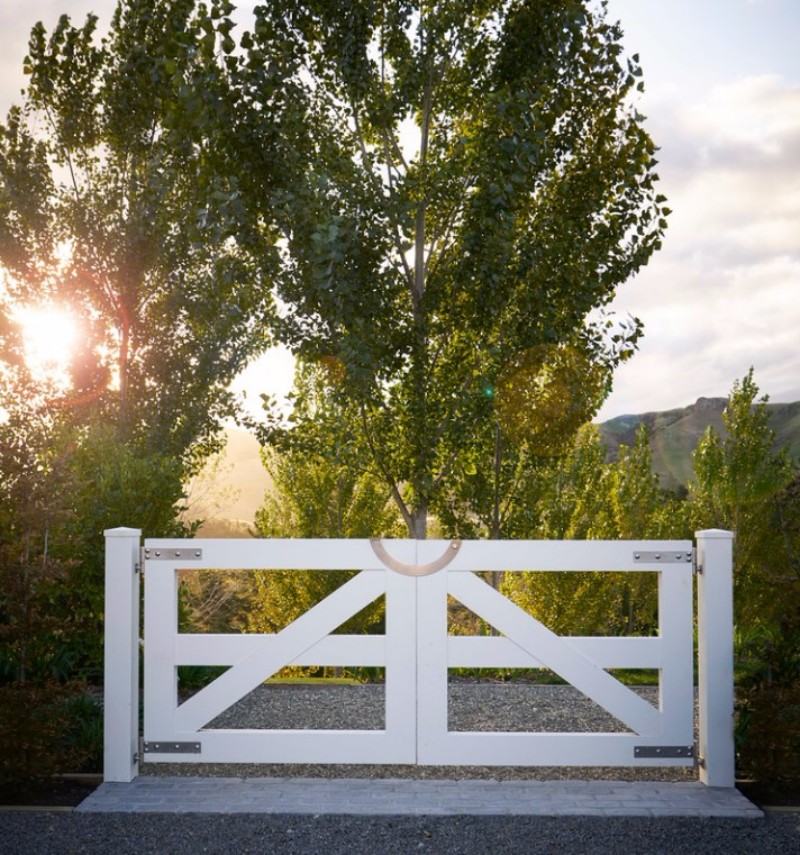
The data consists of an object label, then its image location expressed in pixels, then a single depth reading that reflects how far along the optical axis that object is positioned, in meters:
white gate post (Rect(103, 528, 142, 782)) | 4.73
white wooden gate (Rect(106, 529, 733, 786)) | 4.67
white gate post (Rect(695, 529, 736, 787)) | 4.71
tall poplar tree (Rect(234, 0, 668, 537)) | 8.62
